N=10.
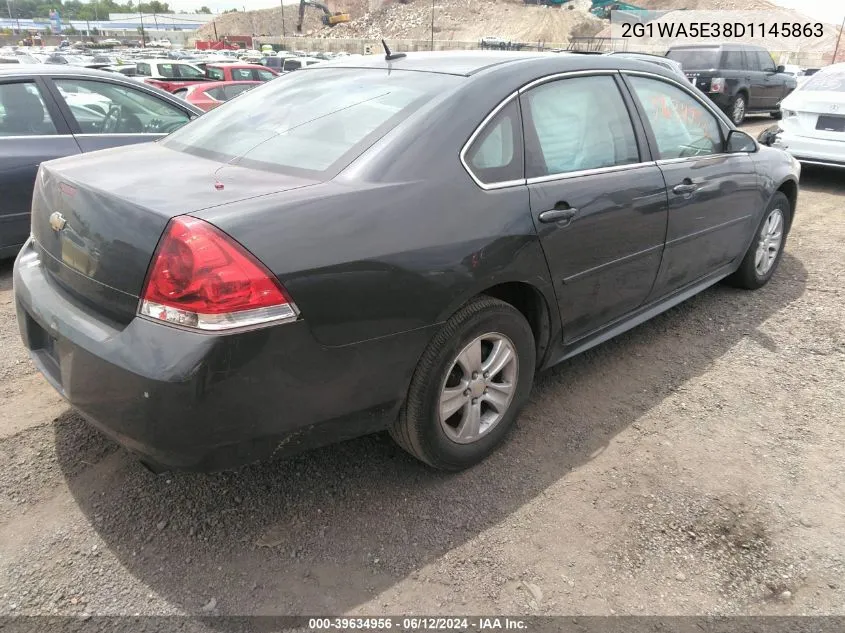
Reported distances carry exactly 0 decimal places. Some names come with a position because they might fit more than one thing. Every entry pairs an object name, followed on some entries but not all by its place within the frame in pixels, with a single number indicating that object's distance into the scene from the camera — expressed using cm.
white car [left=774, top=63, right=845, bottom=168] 770
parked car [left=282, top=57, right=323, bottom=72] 2652
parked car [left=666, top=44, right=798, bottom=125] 1323
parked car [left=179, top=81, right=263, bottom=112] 1034
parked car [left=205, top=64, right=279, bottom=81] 1460
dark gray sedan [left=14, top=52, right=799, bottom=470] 190
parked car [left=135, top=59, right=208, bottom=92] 1535
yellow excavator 8878
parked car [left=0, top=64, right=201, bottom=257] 454
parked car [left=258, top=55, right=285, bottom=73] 2985
